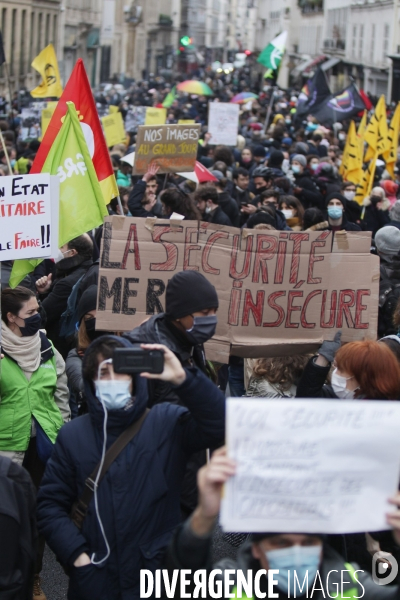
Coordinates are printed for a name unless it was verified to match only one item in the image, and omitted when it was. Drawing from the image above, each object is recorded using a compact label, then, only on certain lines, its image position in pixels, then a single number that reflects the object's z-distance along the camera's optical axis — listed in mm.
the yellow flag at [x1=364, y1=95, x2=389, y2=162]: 13141
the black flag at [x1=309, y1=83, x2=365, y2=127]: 17766
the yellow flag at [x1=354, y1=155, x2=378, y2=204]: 11273
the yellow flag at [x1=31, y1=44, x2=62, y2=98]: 15141
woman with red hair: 3525
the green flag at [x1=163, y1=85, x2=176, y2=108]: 23359
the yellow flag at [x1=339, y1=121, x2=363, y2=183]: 12883
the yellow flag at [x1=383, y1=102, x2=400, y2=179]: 13469
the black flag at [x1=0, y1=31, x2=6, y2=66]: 12234
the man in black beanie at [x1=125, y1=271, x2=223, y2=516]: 3502
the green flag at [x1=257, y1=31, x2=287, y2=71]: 20062
